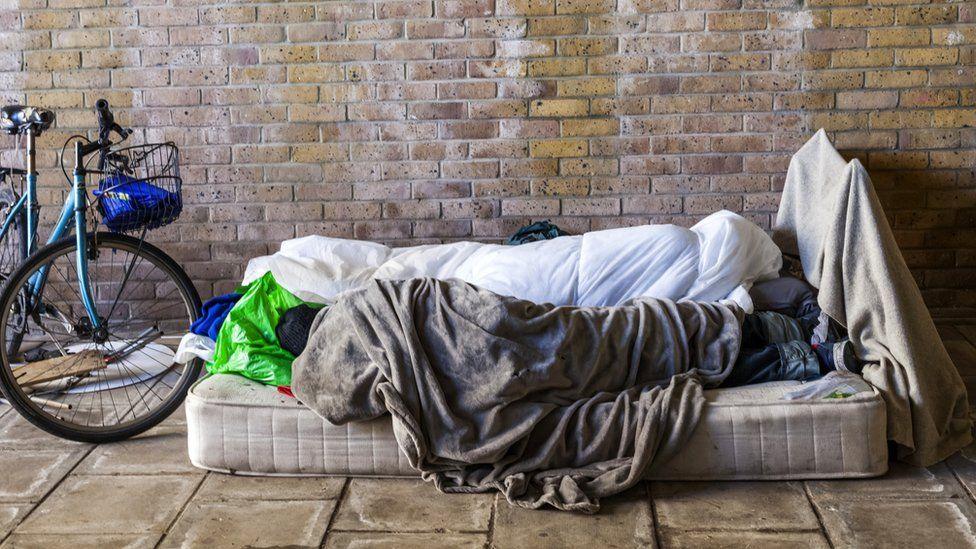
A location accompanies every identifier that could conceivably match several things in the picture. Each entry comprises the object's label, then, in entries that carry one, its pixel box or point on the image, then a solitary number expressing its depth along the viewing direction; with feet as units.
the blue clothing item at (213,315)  10.70
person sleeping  9.45
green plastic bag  9.80
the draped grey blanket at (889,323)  9.09
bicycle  10.37
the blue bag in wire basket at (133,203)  10.48
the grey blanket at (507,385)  8.80
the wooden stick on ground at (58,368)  11.68
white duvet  10.21
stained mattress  8.84
